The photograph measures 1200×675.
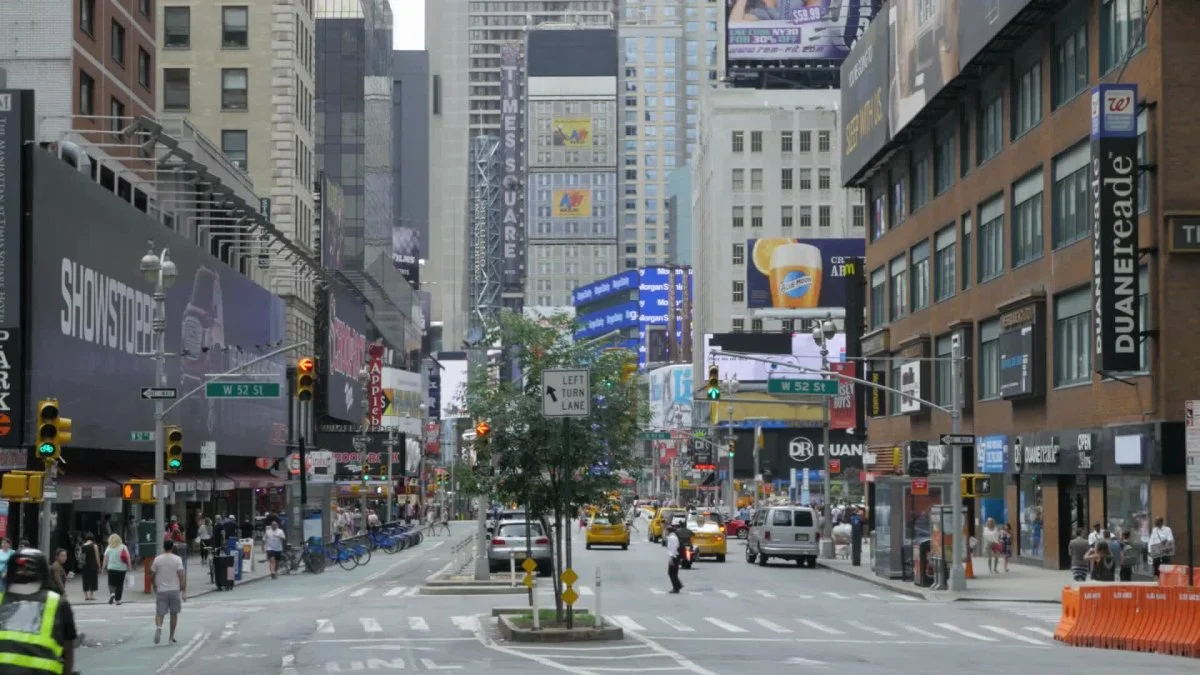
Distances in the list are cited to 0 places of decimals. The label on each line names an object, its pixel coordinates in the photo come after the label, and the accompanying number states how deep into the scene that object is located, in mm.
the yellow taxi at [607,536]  72812
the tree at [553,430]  30875
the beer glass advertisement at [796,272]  135000
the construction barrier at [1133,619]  27766
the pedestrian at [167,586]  29250
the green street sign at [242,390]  44344
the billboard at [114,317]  51344
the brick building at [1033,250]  44219
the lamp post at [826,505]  65250
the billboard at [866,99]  73625
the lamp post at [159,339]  42906
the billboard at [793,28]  168750
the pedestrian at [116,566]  41625
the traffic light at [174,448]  43062
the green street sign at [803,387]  52438
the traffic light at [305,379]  39106
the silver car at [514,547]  49906
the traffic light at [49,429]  30500
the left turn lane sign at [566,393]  28000
